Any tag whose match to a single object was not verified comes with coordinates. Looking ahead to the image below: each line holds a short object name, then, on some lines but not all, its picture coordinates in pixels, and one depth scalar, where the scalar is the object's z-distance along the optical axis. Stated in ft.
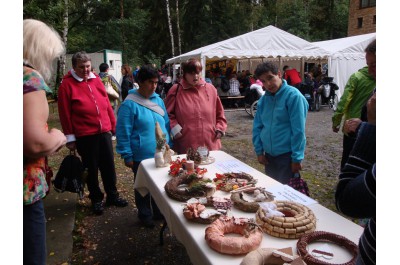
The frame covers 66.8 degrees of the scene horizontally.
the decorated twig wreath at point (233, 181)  6.14
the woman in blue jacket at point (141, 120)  8.93
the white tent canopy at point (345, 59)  34.17
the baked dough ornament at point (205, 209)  4.83
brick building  67.67
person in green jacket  9.22
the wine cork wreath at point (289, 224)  4.24
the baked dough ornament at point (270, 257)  3.48
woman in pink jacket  9.34
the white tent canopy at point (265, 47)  30.42
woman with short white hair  4.03
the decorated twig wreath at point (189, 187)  5.84
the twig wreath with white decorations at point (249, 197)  5.15
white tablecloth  3.95
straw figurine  8.04
